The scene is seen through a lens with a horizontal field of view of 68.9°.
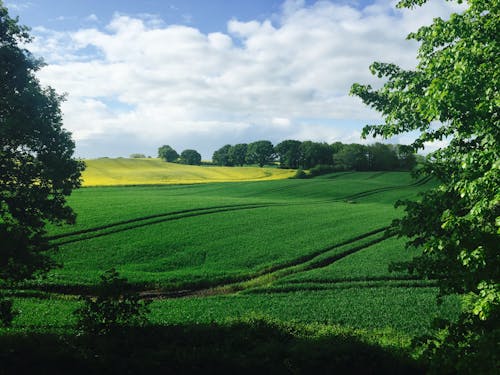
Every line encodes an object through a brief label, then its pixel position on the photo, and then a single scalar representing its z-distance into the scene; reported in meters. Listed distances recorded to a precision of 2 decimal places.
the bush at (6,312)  13.40
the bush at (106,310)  13.55
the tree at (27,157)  15.82
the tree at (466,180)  7.74
